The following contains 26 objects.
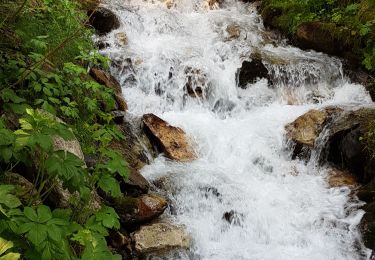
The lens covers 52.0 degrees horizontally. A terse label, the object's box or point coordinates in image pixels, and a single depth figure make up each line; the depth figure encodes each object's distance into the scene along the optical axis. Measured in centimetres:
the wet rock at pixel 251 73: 809
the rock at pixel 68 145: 355
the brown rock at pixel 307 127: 633
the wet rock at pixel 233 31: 960
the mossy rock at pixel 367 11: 826
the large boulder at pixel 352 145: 554
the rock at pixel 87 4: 930
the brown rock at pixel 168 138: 611
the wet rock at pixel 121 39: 874
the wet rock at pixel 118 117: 607
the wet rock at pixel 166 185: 518
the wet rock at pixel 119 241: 404
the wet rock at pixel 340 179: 557
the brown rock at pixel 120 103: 661
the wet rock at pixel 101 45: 833
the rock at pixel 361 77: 749
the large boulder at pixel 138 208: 436
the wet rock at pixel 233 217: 491
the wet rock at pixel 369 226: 442
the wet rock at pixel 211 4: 1192
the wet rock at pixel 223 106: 762
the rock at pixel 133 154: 473
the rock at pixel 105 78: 652
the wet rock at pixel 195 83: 768
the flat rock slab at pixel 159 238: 420
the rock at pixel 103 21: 902
